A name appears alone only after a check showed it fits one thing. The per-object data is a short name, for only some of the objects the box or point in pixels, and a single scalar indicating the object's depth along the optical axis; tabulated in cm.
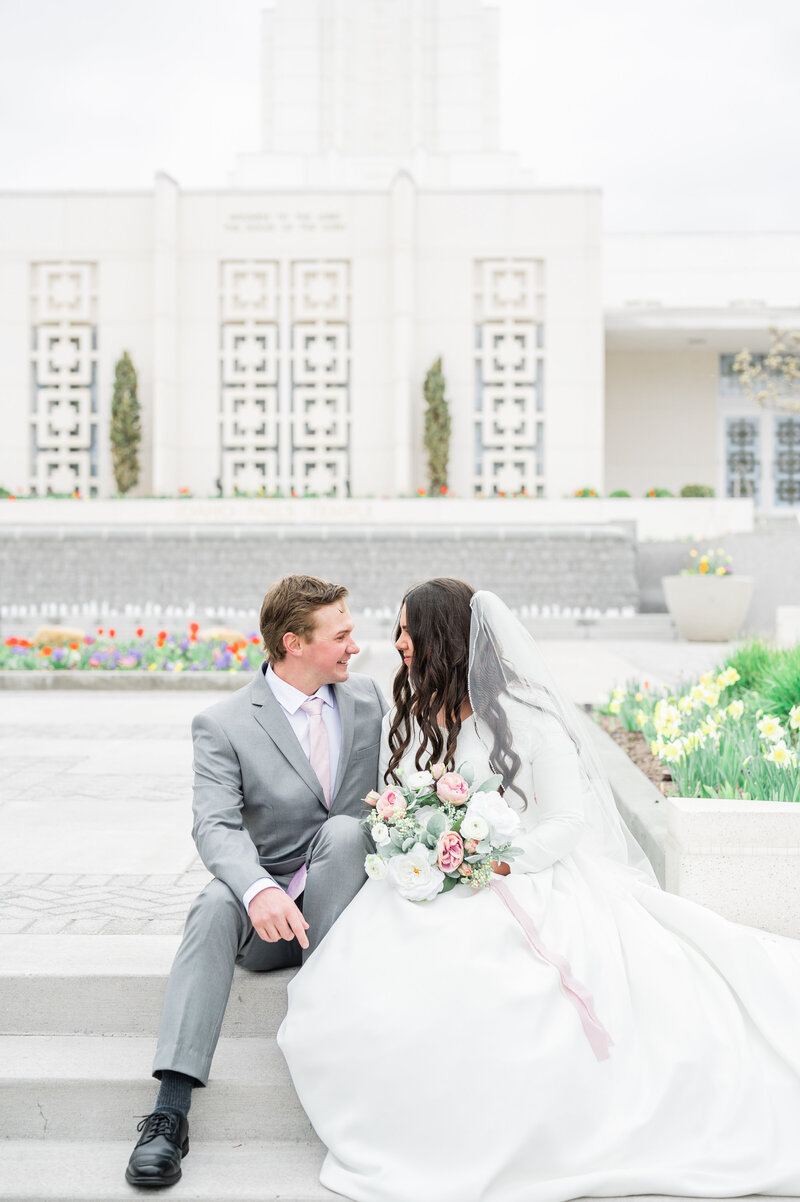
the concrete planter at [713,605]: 1387
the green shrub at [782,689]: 494
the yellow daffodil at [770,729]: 358
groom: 249
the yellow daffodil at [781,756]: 339
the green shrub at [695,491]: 2034
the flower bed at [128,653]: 952
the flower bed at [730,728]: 343
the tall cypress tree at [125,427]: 2050
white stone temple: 2116
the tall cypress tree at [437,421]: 2062
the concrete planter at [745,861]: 293
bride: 221
